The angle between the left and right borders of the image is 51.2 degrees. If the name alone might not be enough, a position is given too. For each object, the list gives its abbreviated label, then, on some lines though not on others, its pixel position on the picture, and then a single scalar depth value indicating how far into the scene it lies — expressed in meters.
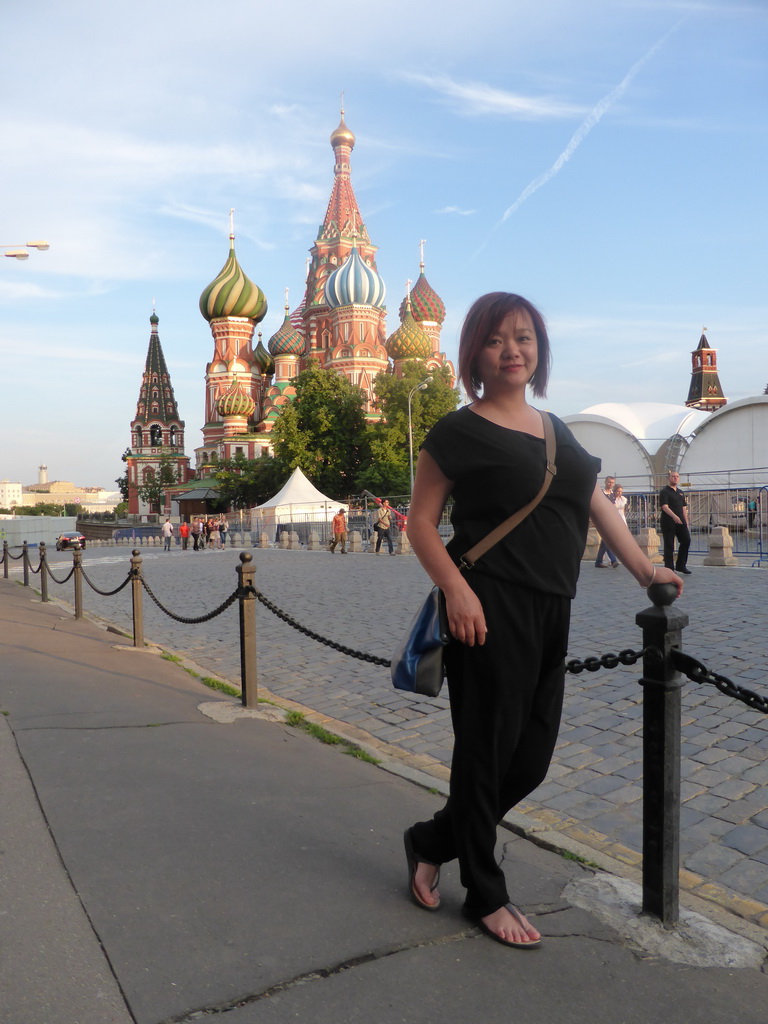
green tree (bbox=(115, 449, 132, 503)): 103.97
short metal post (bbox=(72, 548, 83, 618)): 10.09
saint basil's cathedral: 59.44
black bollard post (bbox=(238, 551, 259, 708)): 5.45
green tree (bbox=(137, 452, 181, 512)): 75.75
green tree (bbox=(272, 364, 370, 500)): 49.19
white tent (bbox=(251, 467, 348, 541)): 33.50
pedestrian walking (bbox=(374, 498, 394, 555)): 23.53
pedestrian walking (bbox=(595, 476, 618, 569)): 15.91
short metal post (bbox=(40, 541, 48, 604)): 13.09
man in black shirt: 13.38
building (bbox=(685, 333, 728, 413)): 89.69
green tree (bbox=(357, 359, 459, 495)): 46.22
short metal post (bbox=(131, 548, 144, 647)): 7.98
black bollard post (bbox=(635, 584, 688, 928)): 2.45
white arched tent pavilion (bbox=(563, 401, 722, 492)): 46.06
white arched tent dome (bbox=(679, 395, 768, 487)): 39.25
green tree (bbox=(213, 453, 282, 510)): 53.38
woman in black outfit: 2.27
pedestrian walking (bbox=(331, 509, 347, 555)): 25.34
